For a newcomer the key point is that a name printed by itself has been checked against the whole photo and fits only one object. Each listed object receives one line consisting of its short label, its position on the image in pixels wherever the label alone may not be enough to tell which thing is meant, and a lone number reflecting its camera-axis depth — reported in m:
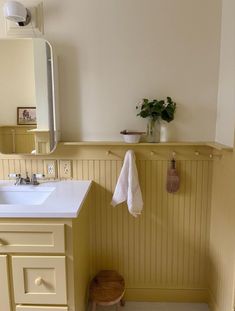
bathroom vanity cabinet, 1.28
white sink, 1.26
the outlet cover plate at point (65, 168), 1.82
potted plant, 1.69
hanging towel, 1.70
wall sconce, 1.57
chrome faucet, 1.75
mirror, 1.69
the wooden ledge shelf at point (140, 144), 1.74
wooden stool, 1.63
